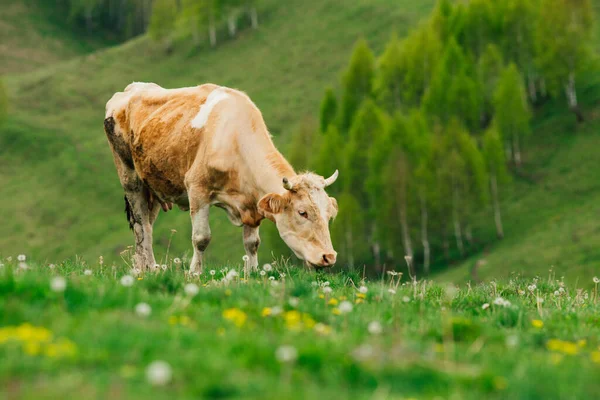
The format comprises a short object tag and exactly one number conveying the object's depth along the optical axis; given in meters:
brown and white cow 22.36
